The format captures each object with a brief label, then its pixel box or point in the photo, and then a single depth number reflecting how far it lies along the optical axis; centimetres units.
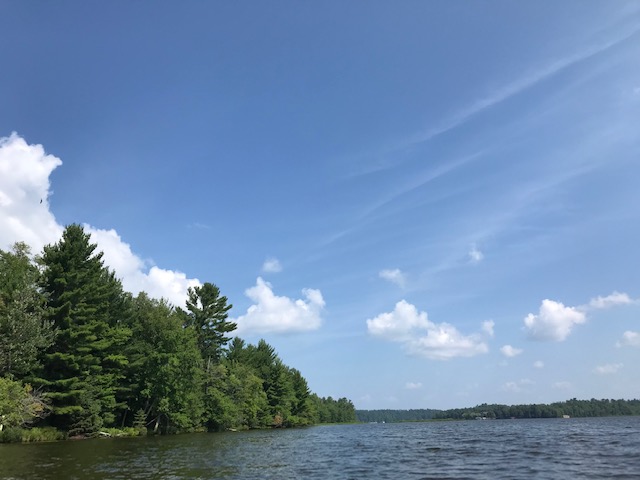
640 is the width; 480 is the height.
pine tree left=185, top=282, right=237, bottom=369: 8956
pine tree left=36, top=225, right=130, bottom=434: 4972
